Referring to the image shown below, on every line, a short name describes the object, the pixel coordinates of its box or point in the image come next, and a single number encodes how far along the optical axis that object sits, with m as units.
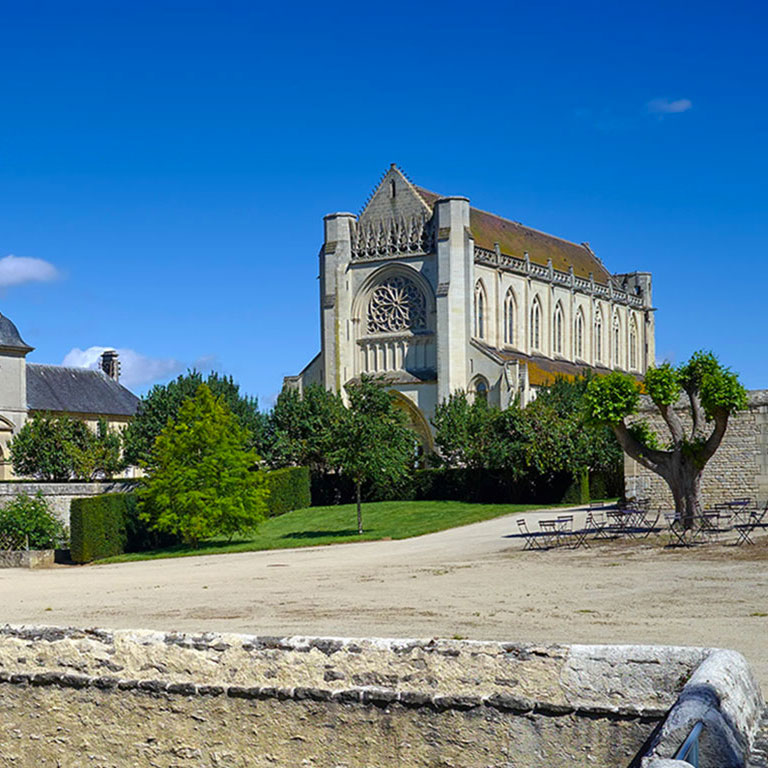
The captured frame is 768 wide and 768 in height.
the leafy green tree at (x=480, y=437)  46.98
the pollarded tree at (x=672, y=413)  27.38
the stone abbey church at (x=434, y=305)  67.94
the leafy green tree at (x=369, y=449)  37.19
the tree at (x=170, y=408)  58.91
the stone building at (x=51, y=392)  65.31
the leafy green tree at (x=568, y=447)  45.12
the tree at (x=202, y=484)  36.47
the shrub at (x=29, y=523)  37.16
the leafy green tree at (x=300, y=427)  54.78
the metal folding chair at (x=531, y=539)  28.01
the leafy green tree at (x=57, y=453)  60.88
